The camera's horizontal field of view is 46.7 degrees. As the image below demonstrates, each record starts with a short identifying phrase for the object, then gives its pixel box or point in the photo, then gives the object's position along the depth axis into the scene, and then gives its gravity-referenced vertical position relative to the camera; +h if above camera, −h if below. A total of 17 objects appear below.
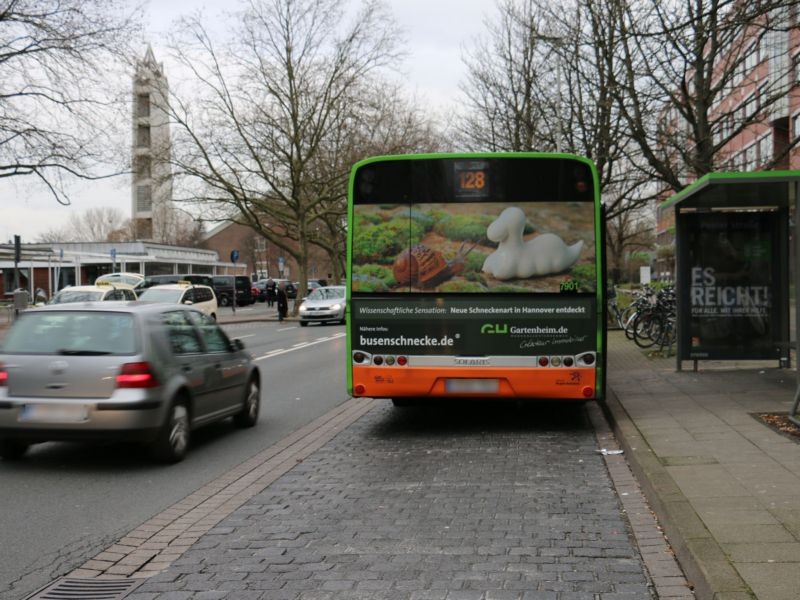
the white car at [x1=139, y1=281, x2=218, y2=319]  29.06 -0.32
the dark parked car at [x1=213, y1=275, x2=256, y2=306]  59.16 -0.31
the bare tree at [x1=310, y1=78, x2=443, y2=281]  45.03 +7.30
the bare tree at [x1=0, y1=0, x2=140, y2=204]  22.80 +5.83
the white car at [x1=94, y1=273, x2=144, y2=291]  46.05 +0.36
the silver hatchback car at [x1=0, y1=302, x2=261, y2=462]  7.59 -0.77
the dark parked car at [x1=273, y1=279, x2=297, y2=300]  64.44 -0.48
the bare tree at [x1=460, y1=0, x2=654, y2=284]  19.02 +4.95
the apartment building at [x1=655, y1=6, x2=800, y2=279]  16.96 +4.26
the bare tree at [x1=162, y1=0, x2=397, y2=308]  41.81 +6.77
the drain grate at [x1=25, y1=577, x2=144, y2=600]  4.60 -1.54
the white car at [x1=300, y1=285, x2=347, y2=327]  35.41 -0.97
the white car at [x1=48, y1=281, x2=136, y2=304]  26.53 -0.21
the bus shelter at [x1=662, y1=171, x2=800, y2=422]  13.46 -0.06
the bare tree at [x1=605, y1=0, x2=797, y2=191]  16.69 +3.72
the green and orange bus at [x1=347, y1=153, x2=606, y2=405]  9.27 +0.05
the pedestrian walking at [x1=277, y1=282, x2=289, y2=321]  39.25 -0.83
